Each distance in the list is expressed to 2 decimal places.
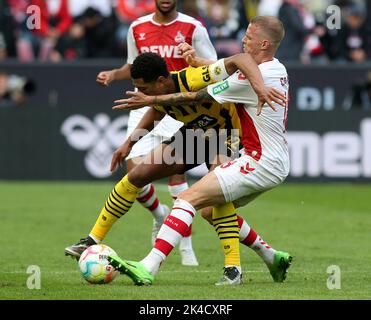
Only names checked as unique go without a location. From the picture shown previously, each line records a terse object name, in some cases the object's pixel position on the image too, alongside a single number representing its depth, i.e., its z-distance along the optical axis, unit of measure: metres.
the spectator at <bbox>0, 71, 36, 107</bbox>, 41.66
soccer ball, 18.39
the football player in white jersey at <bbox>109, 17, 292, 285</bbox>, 18.25
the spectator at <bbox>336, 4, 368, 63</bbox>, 44.31
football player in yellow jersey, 18.62
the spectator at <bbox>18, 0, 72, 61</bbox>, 43.50
